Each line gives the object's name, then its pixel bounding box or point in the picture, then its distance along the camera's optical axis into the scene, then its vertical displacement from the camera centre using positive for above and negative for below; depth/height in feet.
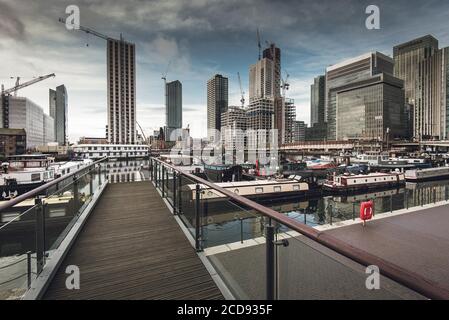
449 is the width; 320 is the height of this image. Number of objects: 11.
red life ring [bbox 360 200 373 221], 37.86 -9.52
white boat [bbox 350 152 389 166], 166.54 -3.85
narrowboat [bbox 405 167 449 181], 116.67 -10.87
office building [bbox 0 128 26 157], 238.48 +18.07
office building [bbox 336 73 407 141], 369.71 +78.62
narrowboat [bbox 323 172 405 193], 86.69 -11.35
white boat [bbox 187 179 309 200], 65.46 -10.23
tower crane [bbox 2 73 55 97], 324.37 +113.94
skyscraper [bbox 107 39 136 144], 381.60 +113.64
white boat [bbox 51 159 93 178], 86.36 -4.59
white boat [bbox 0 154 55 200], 65.16 -5.76
